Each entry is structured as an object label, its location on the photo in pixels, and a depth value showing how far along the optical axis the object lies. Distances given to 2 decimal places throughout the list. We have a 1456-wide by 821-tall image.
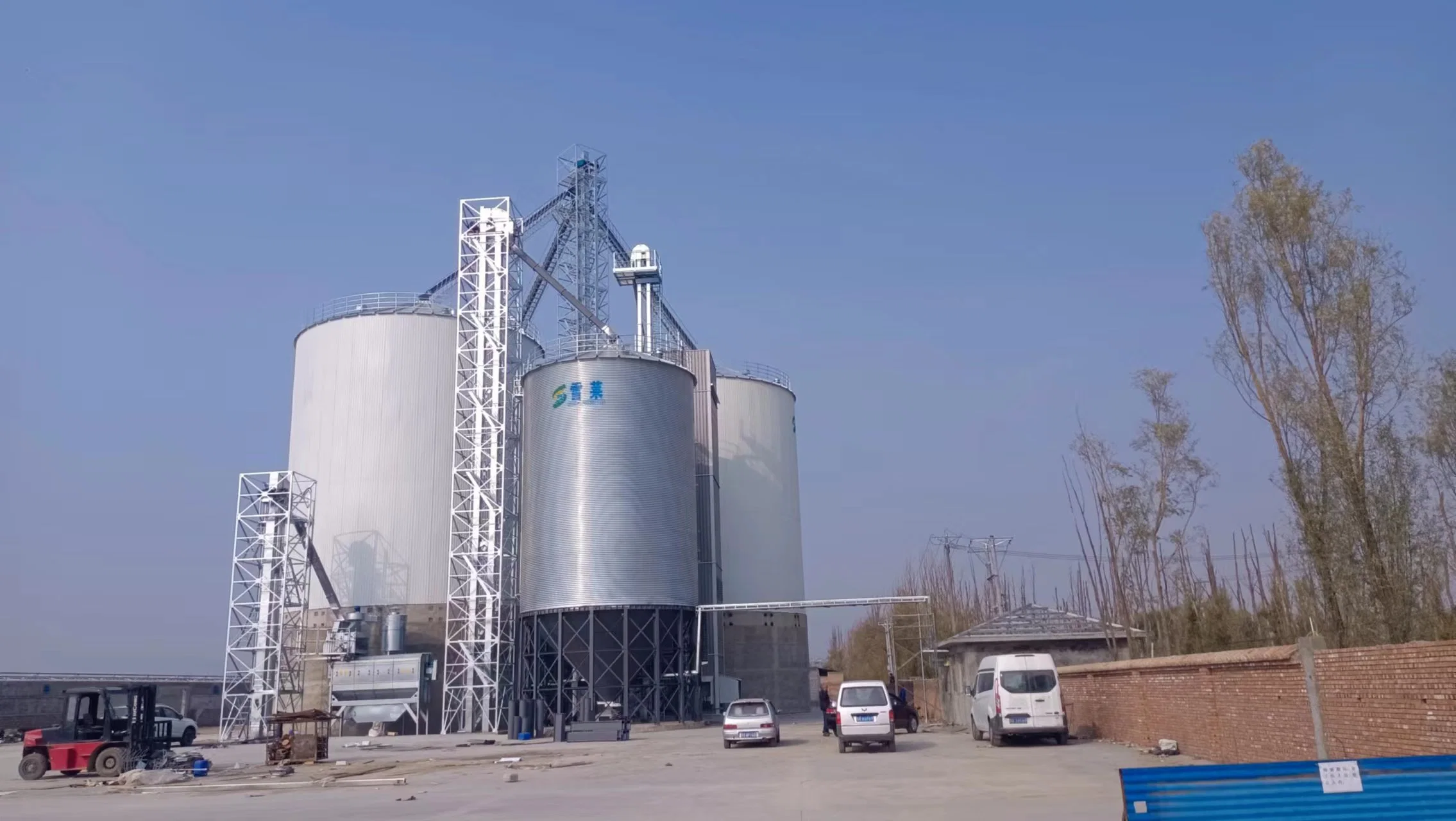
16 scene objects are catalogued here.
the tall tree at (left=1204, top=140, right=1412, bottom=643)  18.59
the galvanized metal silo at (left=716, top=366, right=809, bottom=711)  61.06
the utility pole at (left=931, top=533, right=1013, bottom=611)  55.75
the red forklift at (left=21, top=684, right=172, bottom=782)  28.75
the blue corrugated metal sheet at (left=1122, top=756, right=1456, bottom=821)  8.52
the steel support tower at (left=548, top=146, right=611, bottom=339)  64.25
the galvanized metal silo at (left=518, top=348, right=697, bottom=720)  48.50
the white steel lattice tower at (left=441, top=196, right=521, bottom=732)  51.78
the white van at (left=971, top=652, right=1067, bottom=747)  27.36
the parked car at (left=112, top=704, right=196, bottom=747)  40.38
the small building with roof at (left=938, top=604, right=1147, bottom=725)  37.00
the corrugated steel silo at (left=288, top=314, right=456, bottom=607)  56.00
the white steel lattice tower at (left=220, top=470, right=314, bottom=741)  51.09
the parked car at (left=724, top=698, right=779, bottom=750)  32.12
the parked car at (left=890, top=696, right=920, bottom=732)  38.16
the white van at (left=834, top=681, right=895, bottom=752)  27.88
